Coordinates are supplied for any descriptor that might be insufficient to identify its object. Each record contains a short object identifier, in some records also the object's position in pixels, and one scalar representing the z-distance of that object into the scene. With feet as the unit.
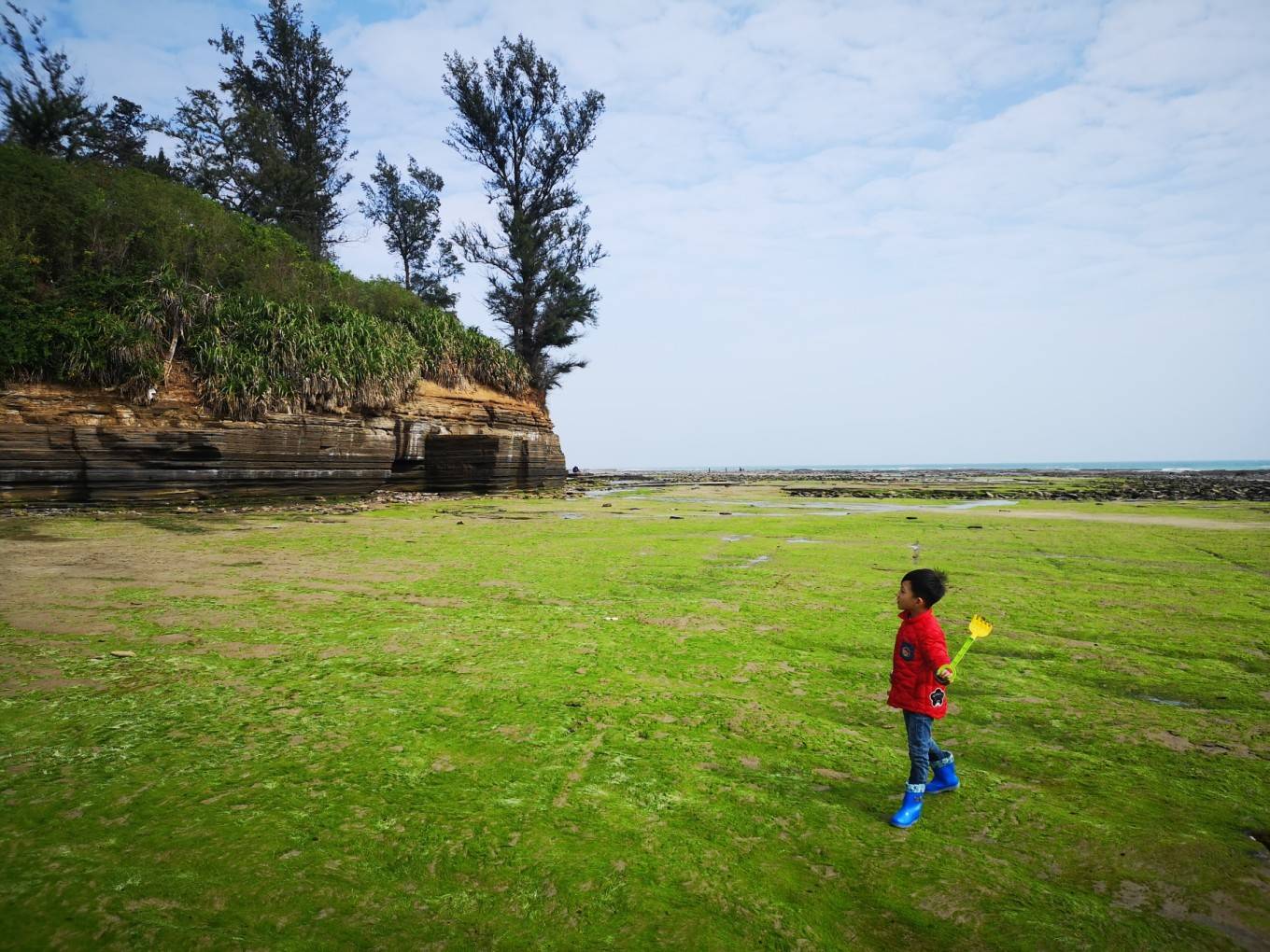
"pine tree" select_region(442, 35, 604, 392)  89.20
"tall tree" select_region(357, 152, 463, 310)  106.42
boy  8.79
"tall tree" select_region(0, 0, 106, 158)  60.90
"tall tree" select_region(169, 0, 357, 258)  82.69
